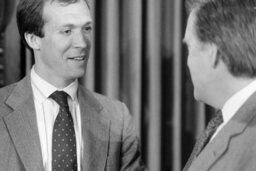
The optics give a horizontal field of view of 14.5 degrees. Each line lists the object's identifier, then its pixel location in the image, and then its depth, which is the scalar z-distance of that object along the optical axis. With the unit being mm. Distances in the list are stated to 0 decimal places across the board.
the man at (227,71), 1919
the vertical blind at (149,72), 2648
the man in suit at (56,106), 2295
